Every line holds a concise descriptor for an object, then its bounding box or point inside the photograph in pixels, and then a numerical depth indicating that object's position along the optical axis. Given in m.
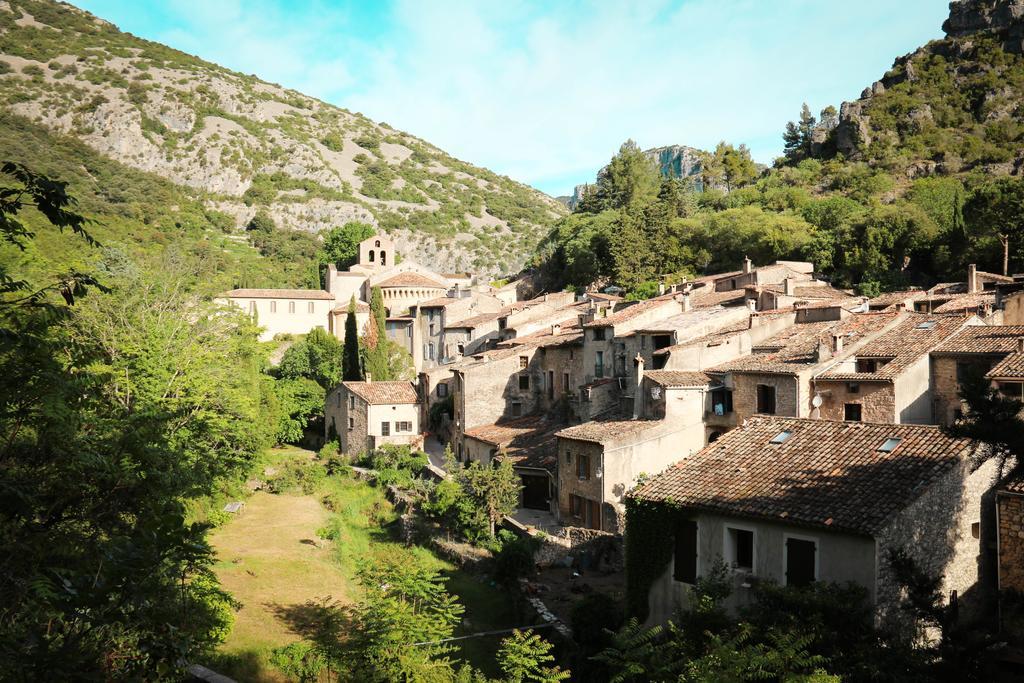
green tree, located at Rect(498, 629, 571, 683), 14.26
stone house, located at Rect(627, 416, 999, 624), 15.49
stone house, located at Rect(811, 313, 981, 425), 25.97
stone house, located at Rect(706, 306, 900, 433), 27.17
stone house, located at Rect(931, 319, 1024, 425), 25.56
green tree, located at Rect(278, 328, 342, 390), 59.31
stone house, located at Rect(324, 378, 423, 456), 46.15
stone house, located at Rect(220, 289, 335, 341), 74.62
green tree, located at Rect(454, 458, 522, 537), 29.36
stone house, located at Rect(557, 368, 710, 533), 27.45
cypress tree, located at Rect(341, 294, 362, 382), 54.38
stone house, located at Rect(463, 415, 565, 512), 32.41
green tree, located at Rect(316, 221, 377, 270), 97.44
